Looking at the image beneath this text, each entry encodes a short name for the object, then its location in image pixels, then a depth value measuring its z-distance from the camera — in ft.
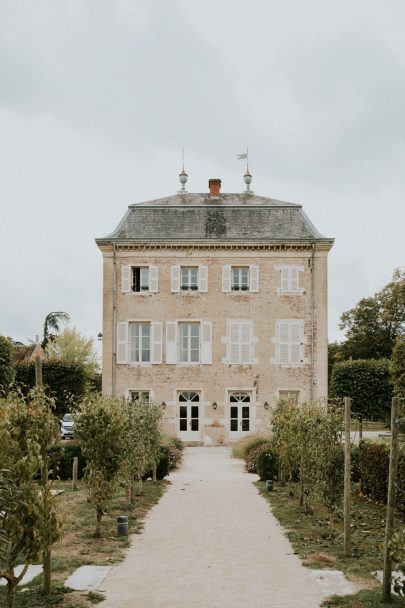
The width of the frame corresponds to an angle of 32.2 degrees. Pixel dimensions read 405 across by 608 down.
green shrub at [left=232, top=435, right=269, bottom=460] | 74.08
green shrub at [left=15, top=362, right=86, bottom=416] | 106.42
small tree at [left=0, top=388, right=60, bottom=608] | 19.24
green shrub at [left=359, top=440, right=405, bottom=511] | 43.65
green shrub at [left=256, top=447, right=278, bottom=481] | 58.03
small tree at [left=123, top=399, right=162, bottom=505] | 42.74
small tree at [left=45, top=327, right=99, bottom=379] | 180.56
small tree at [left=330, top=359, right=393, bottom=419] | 95.50
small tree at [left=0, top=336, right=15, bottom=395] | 76.79
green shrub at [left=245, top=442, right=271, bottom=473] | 65.77
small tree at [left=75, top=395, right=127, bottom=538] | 34.96
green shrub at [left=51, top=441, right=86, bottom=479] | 59.00
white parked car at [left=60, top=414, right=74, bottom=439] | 94.62
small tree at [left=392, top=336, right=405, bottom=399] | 39.68
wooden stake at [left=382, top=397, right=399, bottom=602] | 22.67
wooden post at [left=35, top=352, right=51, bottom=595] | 22.87
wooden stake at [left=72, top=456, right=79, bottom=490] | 51.63
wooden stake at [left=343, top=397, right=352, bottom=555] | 29.60
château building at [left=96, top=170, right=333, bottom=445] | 98.27
